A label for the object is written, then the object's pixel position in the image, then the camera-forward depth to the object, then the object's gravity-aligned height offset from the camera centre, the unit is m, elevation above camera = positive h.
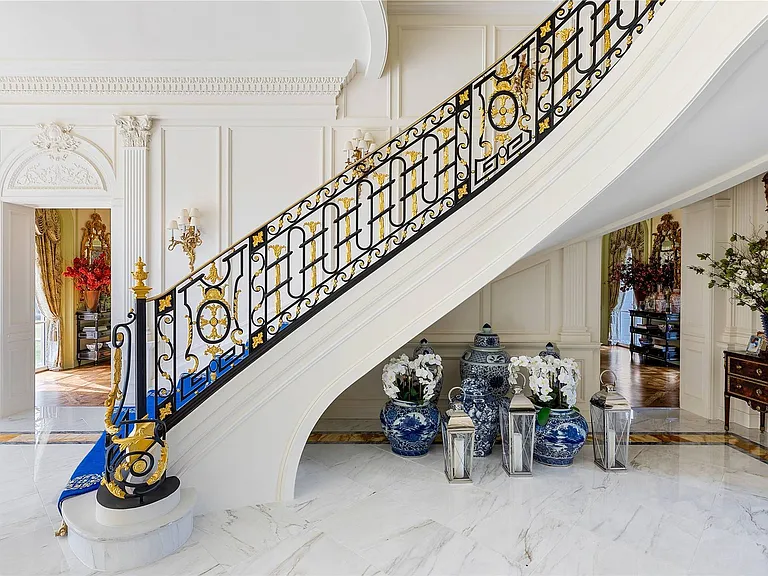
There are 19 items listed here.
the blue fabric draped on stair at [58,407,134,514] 2.74 -1.15
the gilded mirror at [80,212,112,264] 8.52 +0.87
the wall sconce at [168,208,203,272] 4.75 +0.55
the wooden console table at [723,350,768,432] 4.11 -0.79
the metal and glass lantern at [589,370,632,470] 3.56 -1.06
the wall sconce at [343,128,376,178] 4.72 +1.42
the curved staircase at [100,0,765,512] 2.91 -0.12
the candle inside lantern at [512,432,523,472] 3.49 -1.20
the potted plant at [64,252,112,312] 8.18 +0.20
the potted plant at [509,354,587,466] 3.61 -0.91
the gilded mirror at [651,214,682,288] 8.80 +0.92
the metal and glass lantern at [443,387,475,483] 3.33 -1.10
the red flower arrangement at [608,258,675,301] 9.01 +0.30
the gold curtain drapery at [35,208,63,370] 7.71 +0.17
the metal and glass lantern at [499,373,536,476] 3.48 -1.07
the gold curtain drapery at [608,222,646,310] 9.81 +0.97
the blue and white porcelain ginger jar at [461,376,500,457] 3.80 -0.95
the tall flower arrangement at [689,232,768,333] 4.00 +0.15
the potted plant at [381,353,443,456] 3.78 -0.91
